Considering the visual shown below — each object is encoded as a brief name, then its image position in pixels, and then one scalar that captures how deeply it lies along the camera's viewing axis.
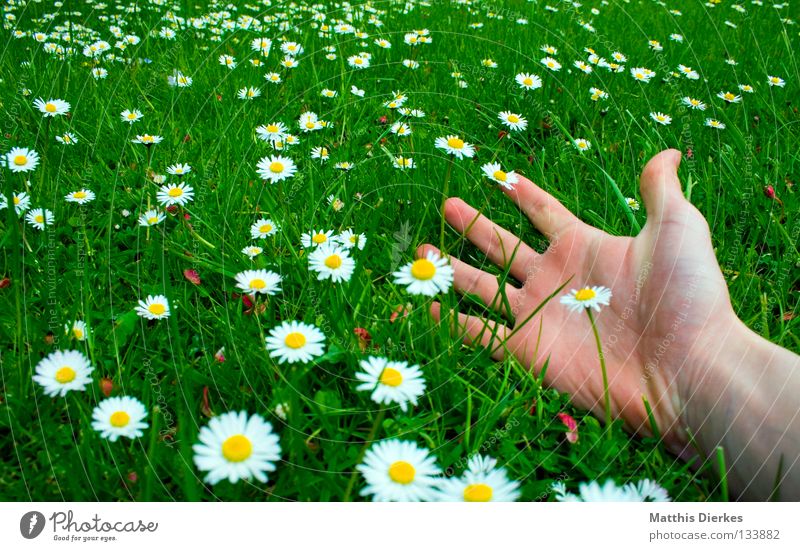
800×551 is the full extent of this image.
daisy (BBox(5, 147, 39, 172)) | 0.40
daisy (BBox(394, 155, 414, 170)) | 0.44
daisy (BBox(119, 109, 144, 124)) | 0.48
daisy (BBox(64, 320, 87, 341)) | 0.32
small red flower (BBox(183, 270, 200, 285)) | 0.36
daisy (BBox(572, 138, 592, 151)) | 0.49
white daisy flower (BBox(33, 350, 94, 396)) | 0.29
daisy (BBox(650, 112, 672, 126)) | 0.53
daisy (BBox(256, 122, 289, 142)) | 0.46
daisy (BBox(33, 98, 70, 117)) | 0.45
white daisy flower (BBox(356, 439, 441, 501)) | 0.26
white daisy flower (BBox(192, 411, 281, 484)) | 0.26
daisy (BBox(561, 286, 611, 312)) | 0.32
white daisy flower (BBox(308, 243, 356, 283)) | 0.35
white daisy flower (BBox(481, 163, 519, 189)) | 0.41
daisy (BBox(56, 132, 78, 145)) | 0.45
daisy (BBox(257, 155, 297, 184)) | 0.41
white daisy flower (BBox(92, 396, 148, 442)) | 0.27
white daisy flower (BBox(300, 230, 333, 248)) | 0.37
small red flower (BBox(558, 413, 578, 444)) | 0.31
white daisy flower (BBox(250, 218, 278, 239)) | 0.38
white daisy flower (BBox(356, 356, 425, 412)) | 0.29
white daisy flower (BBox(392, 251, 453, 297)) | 0.31
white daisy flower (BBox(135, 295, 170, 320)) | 0.34
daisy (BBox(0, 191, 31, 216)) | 0.38
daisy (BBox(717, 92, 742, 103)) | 0.58
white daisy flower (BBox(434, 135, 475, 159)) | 0.43
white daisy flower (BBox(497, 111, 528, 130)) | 0.48
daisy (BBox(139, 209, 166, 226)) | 0.38
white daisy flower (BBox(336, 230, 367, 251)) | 0.37
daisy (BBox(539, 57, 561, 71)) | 0.61
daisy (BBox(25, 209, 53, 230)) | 0.38
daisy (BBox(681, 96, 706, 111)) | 0.58
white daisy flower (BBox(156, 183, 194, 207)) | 0.40
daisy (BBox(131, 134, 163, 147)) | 0.45
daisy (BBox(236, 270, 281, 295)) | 0.34
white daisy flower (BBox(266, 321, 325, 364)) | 0.31
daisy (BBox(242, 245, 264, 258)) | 0.37
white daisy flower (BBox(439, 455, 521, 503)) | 0.27
